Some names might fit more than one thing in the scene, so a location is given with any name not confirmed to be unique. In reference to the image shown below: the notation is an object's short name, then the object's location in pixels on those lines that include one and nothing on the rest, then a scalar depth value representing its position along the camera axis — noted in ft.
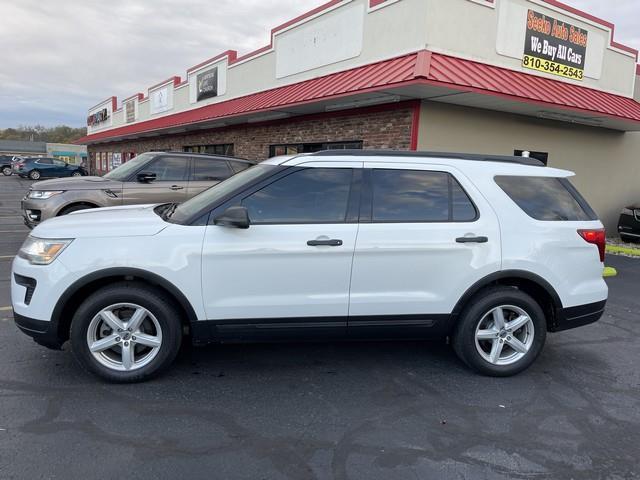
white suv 11.51
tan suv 26.61
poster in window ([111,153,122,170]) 106.71
